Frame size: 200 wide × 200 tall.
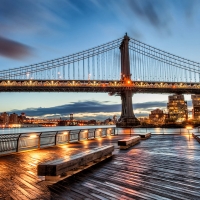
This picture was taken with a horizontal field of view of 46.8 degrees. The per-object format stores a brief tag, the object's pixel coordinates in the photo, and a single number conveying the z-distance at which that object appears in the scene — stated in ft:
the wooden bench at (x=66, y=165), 17.67
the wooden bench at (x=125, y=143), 38.75
